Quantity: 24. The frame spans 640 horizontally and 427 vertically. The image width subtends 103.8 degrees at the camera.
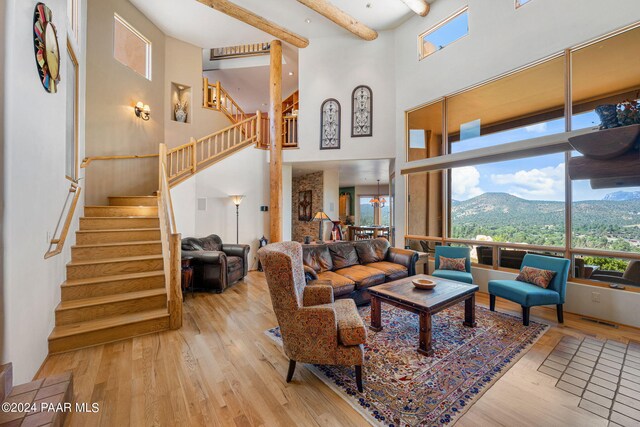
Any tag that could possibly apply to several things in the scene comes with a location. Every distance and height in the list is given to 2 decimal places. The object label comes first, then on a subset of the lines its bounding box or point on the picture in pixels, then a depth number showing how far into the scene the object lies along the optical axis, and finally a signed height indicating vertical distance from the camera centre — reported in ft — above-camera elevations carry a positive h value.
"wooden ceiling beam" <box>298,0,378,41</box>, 16.24 +13.45
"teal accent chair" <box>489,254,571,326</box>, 10.05 -3.16
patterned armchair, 6.40 -2.98
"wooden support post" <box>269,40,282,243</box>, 20.03 +5.48
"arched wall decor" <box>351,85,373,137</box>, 19.77 +8.00
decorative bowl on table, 9.86 -2.82
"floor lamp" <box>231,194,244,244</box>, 18.99 +0.41
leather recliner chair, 14.05 -3.27
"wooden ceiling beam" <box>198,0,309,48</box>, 16.53 +13.74
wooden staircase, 8.79 -3.07
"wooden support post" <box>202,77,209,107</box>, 22.74 +10.78
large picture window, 10.72 +2.41
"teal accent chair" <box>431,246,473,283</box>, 12.73 -2.80
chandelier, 37.55 +1.52
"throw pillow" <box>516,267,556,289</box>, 10.51 -2.71
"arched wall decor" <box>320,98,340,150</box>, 20.34 +7.12
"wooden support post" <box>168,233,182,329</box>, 9.83 -3.10
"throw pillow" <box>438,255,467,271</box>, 13.63 -2.80
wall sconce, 18.44 +7.43
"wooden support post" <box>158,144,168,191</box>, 14.03 +3.07
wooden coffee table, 8.21 -3.11
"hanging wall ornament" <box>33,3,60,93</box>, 6.93 +4.77
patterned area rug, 5.88 -4.57
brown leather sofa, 12.10 -3.00
